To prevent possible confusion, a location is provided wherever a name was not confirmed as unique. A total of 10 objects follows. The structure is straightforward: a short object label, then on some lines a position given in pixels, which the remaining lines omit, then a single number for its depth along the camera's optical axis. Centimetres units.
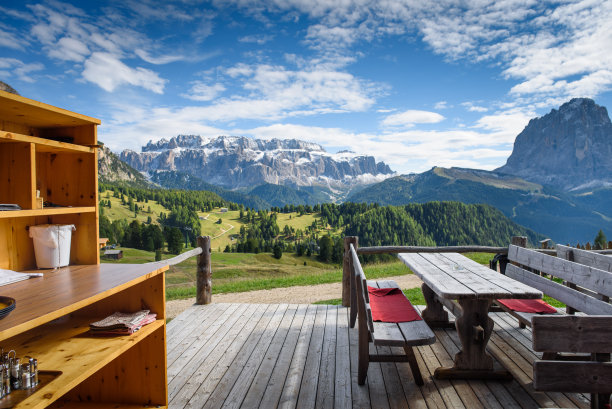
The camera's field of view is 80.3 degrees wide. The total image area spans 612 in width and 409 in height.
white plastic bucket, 303
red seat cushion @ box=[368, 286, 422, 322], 371
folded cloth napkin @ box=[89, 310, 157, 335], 278
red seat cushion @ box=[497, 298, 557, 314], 388
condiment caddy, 194
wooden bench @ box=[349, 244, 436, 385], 313
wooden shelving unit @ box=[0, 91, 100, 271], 266
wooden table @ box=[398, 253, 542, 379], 330
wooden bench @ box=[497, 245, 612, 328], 312
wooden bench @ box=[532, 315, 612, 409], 200
